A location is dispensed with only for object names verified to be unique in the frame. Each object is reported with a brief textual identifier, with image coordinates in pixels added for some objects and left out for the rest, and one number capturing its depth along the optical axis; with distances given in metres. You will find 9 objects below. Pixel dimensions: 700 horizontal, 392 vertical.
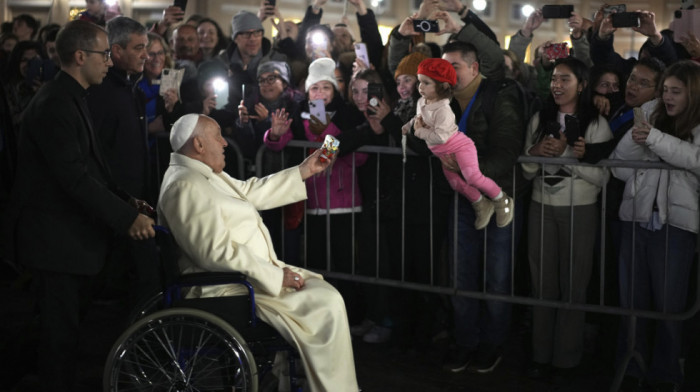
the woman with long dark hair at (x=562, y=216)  5.66
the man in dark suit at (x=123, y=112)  5.90
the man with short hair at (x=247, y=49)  7.93
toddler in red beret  5.67
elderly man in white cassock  4.56
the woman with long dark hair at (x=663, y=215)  5.25
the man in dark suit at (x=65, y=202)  4.79
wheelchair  4.40
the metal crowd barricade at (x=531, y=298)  5.32
